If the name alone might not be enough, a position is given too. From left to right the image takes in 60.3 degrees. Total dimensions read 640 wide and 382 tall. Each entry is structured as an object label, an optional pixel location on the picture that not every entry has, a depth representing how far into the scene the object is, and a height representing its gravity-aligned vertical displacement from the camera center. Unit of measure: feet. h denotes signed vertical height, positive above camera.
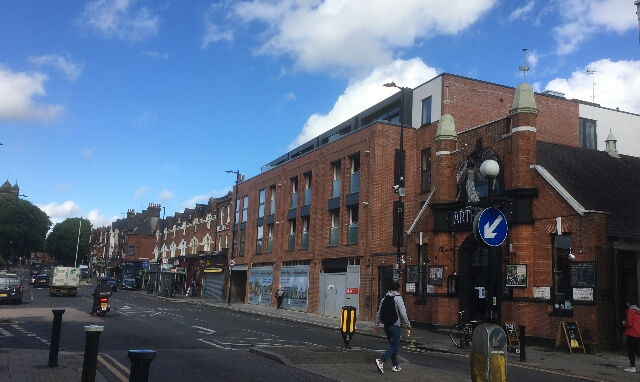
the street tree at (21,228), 301.84 +18.16
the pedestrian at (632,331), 46.68 -3.72
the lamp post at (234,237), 165.48 +9.95
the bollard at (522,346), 50.55 -5.80
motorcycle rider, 80.94 -4.36
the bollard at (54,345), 34.17 -5.17
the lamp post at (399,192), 76.60 +12.29
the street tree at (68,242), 378.73 +13.72
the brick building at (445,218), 61.36 +9.33
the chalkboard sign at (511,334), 60.70 -5.71
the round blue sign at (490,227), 29.04 +2.85
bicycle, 60.49 -5.99
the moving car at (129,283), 228.39 -7.72
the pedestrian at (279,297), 130.41 -6.06
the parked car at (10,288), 108.06 -5.71
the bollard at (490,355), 25.96 -3.51
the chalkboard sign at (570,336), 57.16 -5.41
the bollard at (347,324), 48.73 -4.39
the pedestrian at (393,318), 36.01 -2.76
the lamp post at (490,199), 28.63 +4.64
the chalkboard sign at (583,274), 57.41 +1.15
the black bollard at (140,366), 17.39 -3.15
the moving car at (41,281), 205.72 -7.64
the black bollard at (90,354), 26.63 -4.37
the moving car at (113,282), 195.21 -6.76
